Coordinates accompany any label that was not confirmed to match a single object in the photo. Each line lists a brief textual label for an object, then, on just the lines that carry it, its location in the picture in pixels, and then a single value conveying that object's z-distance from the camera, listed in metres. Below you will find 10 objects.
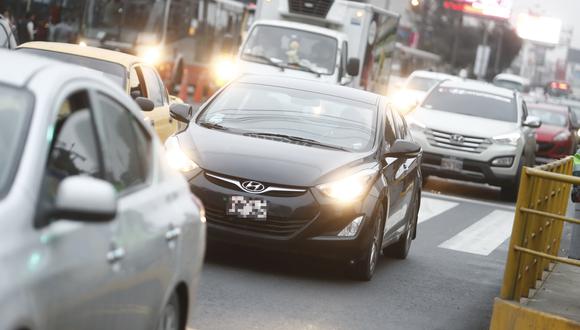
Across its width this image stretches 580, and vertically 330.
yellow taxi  15.39
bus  36.03
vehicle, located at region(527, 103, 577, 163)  32.66
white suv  22.53
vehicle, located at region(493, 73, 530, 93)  71.40
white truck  25.31
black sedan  10.80
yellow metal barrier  8.88
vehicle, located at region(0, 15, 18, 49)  17.36
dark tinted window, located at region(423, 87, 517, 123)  23.66
